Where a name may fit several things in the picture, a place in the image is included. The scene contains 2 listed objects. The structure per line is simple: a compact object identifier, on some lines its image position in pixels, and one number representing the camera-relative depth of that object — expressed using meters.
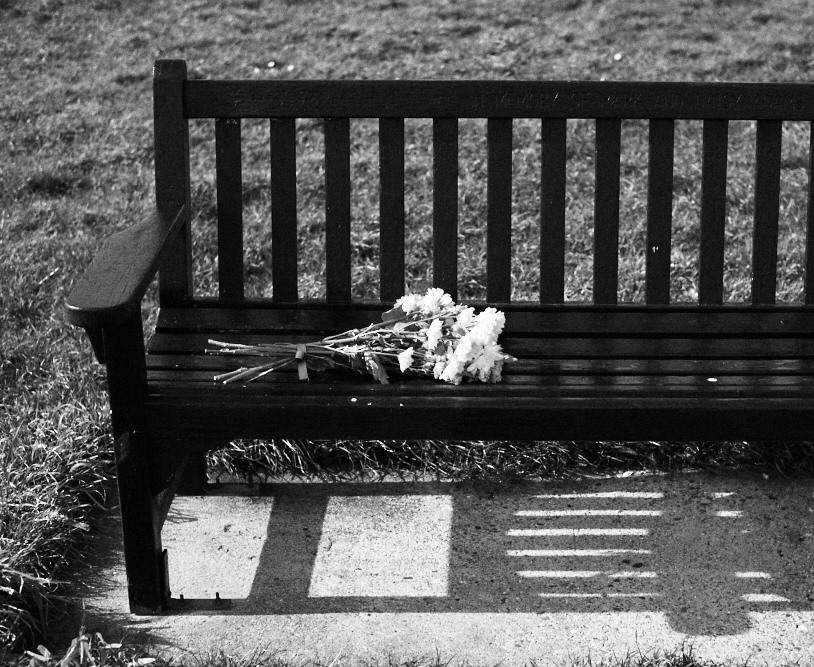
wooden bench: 2.68
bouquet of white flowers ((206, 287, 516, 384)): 2.73
